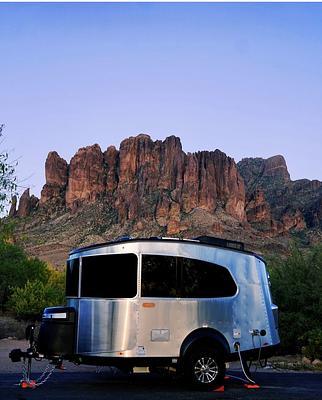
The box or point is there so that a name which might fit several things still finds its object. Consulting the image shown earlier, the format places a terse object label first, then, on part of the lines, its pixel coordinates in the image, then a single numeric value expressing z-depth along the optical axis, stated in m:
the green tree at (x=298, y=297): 19.92
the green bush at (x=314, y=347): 17.80
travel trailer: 10.71
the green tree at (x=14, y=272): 36.38
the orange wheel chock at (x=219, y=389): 11.10
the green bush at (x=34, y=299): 31.00
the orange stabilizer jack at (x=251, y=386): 11.55
